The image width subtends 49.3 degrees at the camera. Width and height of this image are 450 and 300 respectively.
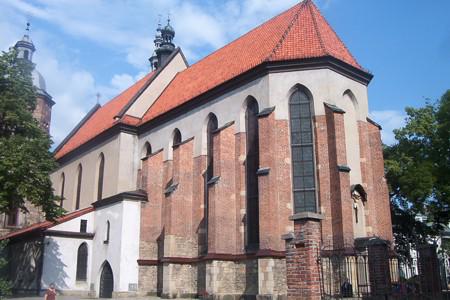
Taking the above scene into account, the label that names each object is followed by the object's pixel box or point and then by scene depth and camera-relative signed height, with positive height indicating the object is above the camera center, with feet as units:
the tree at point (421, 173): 79.92 +16.84
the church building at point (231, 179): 62.54 +13.52
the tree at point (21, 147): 65.00 +17.72
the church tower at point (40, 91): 133.80 +49.95
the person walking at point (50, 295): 52.46 -1.84
